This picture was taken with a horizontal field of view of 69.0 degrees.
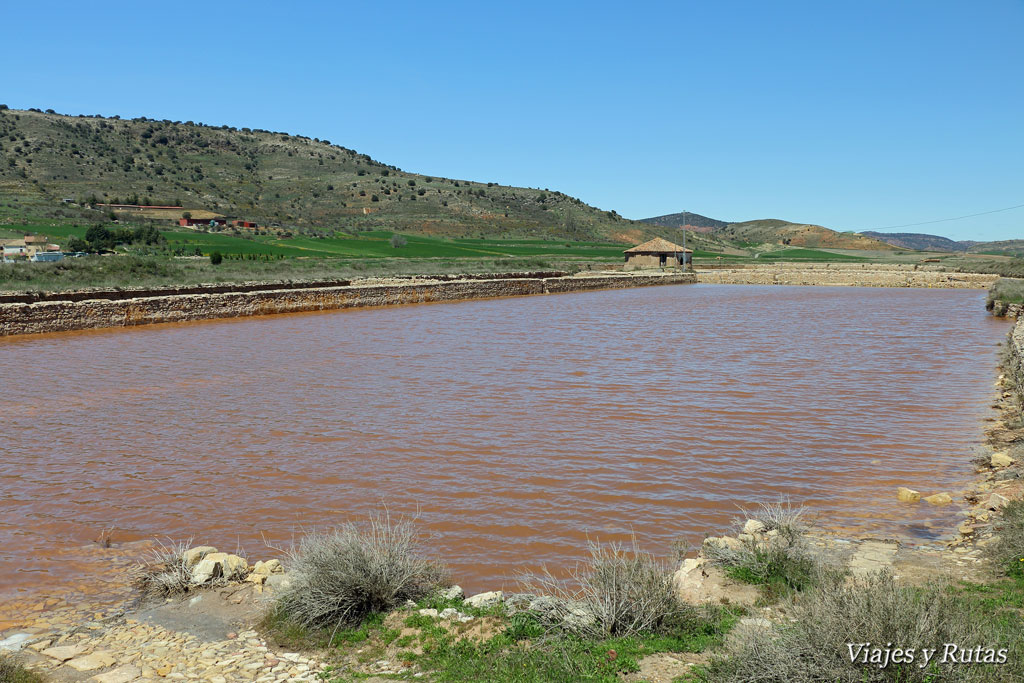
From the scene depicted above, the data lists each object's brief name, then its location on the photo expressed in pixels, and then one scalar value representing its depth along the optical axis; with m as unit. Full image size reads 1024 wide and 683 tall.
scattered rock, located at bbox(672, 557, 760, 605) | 5.06
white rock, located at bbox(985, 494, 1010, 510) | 6.36
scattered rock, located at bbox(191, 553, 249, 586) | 5.52
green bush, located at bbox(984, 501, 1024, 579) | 5.10
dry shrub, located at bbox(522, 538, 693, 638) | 4.48
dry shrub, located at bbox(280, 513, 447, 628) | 4.84
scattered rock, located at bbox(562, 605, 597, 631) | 4.47
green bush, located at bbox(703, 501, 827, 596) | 5.15
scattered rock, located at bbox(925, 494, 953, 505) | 7.31
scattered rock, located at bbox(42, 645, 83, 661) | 4.46
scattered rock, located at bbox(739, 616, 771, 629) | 4.36
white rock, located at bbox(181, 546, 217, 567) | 5.69
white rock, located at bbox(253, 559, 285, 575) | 5.66
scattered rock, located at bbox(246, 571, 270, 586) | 5.52
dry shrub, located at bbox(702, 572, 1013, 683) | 3.45
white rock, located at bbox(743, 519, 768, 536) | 6.13
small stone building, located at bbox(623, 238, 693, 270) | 64.19
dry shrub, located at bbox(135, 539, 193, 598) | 5.41
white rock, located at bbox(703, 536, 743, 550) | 5.85
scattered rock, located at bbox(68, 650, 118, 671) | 4.35
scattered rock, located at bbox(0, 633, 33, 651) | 4.61
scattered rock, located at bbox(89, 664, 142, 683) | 4.19
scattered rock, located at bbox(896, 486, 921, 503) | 7.45
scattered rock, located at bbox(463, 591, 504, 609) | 4.93
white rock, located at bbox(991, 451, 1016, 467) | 8.17
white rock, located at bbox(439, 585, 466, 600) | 5.14
